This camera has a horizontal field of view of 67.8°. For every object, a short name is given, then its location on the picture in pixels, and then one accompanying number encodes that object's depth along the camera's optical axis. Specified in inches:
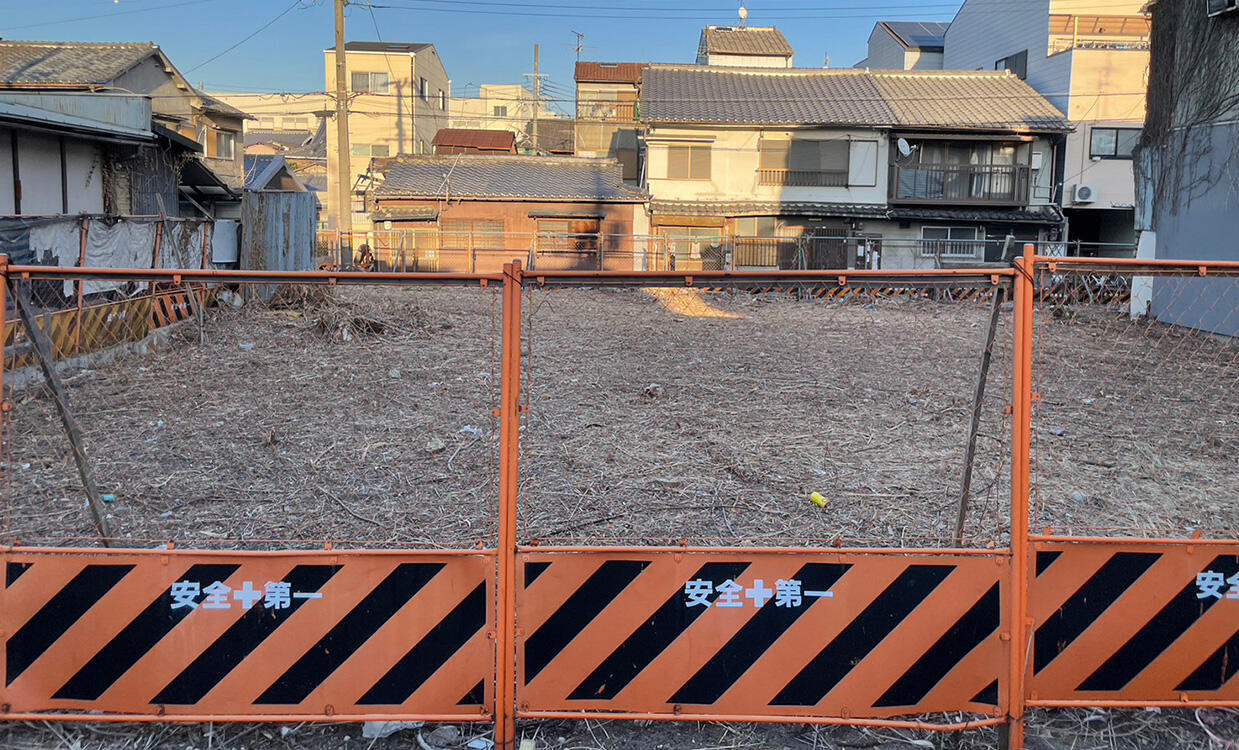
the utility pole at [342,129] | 842.2
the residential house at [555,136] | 1857.8
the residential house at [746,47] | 1573.6
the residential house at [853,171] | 1083.9
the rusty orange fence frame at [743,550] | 115.3
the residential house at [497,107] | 2482.5
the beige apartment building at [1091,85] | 1076.5
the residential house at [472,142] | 1608.0
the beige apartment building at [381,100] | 1729.8
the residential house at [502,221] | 1080.8
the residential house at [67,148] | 510.9
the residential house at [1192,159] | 486.0
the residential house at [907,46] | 1510.8
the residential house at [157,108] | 740.6
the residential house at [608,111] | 1565.0
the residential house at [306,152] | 1742.1
